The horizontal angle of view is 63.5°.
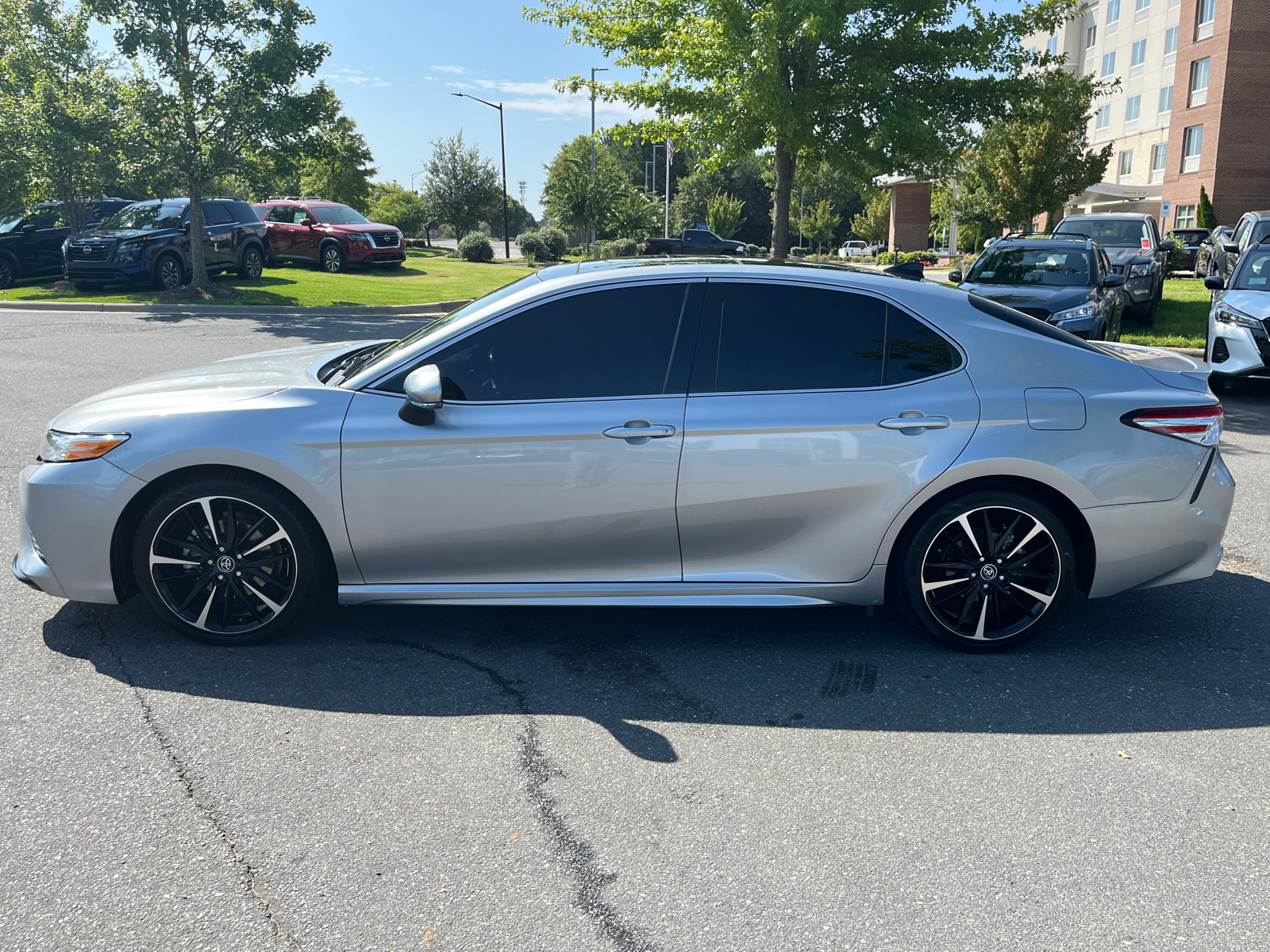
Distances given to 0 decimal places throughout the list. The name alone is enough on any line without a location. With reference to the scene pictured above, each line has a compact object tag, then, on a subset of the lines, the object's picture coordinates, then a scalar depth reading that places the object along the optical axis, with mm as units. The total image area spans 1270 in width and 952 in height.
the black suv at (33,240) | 23172
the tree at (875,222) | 78375
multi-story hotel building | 43656
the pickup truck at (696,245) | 41375
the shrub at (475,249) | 38469
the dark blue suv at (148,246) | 20719
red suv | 28297
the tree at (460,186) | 50375
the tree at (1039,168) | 33344
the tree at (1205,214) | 43719
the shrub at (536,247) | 41219
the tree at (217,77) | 18578
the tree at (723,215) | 73625
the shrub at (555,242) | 41719
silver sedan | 4172
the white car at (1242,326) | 10281
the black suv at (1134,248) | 16031
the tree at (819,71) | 15719
